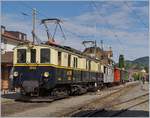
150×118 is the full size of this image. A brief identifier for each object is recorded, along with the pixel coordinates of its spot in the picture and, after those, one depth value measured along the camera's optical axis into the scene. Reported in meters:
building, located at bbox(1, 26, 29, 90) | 22.67
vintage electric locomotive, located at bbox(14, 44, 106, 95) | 14.65
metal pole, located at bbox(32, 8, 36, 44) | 22.76
